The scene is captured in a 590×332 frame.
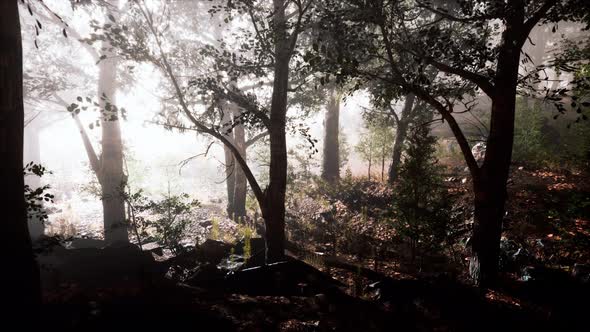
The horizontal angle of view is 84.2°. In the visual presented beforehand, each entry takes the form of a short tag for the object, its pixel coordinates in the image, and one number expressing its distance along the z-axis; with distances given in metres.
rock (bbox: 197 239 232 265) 8.27
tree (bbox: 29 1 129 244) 13.62
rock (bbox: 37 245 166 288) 6.73
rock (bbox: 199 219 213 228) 14.20
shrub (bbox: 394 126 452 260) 6.70
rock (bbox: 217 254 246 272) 7.54
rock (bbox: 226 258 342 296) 5.98
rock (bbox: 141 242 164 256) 8.59
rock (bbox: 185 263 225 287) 6.35
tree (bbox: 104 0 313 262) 6.45
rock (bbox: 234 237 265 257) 9.12
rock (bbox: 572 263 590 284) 5.69
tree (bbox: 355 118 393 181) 15.45
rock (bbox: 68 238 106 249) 11.86
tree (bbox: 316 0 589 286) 4.96
